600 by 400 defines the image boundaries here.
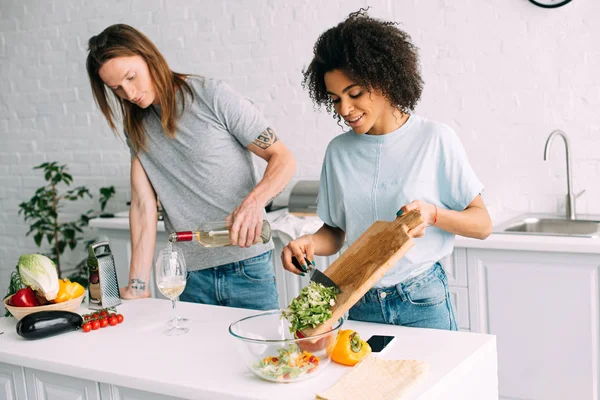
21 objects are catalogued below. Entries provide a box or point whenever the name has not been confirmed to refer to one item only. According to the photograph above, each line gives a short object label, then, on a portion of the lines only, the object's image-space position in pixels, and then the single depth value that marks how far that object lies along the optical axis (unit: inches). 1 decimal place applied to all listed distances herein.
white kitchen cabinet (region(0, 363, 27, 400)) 83.5
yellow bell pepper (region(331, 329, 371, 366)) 67.2
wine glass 81.4
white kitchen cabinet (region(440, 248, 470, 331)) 123.0
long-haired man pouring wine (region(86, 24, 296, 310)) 97.5
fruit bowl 88.5
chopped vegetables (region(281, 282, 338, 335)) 67.6
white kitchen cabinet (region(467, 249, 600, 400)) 112.8
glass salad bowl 63.9
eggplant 83.4
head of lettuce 89.1
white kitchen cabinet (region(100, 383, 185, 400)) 71.9
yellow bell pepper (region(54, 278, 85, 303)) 90.7
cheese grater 92.6
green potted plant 183.3
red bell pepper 89.4
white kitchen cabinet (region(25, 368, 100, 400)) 76.7
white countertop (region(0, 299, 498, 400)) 64.7
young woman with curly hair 75.7
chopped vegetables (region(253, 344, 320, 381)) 63.9
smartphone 70.3
